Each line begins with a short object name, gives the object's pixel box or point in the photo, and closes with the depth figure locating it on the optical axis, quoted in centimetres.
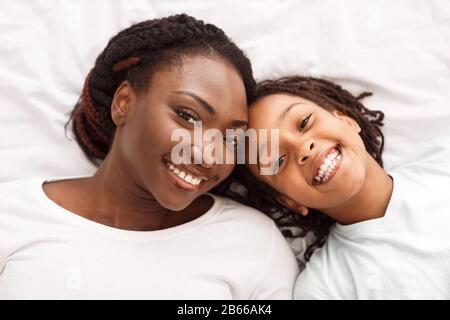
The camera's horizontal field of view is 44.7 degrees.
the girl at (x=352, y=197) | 127
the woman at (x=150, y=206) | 115
